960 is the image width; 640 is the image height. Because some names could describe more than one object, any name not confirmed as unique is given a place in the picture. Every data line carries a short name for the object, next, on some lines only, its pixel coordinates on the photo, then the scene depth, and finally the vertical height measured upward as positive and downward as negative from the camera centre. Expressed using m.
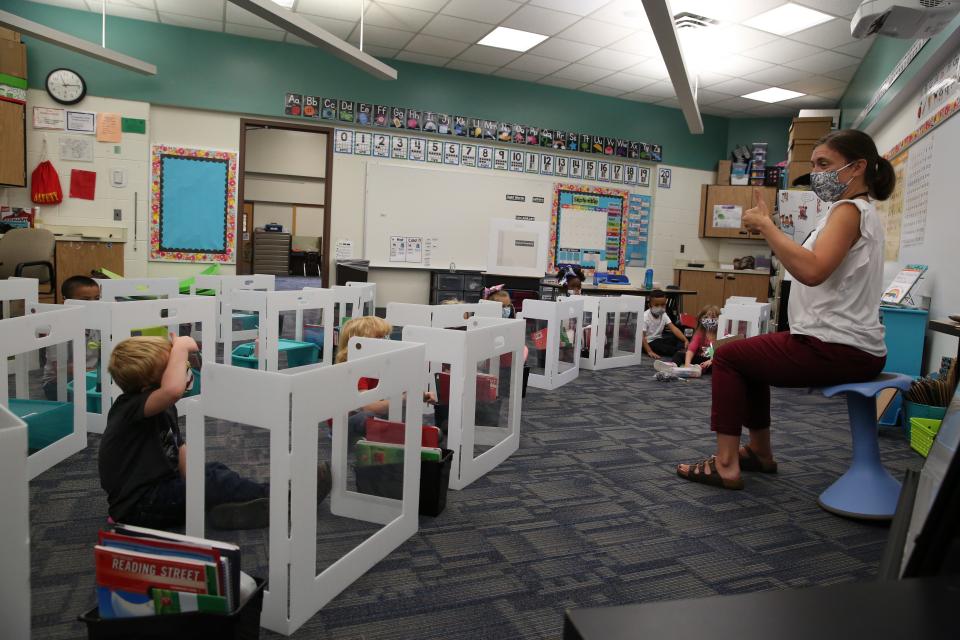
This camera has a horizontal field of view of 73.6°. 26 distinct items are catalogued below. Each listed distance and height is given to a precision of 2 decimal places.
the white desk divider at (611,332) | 4.97 -0.49
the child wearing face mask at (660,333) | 5.71 -0.54
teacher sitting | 2.08 -0.04
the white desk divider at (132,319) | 2.62 -0.32
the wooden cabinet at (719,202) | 8.53 +1.00
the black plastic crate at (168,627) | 1.14 -0.68
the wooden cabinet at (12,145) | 5.62 +0.82
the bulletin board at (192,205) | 6.45 +0.44
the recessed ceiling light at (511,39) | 6.19 +2.23
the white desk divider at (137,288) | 3.53 -0.25
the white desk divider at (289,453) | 1.35 -0.43
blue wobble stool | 2.17 -0.67
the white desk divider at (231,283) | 4.38 -0.24
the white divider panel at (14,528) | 0.66 -0.31
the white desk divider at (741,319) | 5.24 -0.34
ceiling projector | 3.29 +1.43
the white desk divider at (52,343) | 2.17 -0.37
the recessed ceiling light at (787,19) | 5.19 +2.16
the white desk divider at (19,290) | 3.13 -0.26
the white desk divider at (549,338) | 4.11 -0.47
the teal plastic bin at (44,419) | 2.31 -0.67
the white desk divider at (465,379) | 2.24 -0.41
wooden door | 10.75 +0.24
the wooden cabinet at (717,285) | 8.24 -0.12
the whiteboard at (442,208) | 7.22 +0.63
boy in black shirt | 1.72 -0.53
